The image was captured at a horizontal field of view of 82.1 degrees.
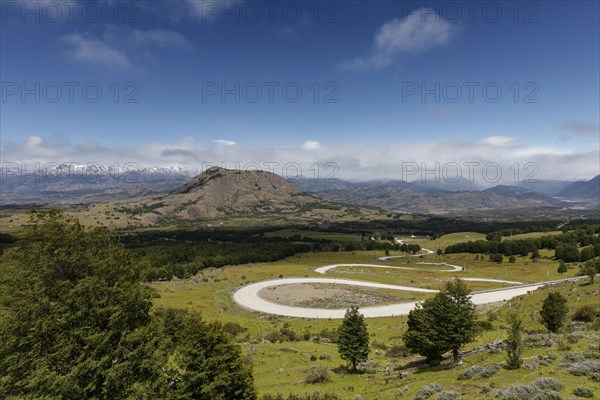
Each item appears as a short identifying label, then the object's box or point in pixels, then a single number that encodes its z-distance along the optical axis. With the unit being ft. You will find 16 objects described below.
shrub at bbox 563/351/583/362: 87.69
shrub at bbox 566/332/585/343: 107.34
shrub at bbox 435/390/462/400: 74.90
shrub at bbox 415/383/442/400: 80.33
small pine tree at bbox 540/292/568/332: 143.95
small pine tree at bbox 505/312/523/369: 88.74
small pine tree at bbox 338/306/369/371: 127.44
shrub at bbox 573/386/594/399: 66.18
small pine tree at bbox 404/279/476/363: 114.32
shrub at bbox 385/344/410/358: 151.01
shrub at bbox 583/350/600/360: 88.33
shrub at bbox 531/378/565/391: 70.86
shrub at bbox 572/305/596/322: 161.26
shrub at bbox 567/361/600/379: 76.64
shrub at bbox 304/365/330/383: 118.93
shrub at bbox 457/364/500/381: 87.25
